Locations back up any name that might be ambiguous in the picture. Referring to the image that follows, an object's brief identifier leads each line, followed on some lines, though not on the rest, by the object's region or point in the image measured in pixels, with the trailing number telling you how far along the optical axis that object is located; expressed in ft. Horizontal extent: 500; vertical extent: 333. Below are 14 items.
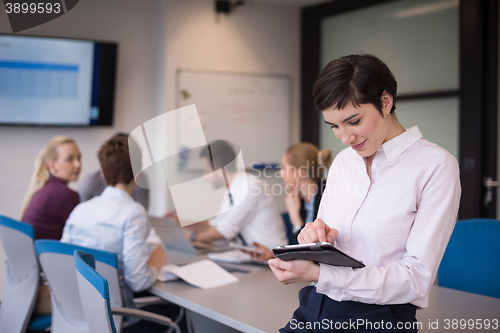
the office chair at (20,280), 7.19
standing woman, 3.61
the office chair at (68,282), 5.69
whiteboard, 14.05
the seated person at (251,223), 9.20
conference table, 5.12
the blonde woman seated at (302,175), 9.05
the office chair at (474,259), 6.72
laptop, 8.28
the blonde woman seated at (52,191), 8.53
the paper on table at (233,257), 7.62
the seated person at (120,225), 6.47
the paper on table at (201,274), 6.48
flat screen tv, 11.80
